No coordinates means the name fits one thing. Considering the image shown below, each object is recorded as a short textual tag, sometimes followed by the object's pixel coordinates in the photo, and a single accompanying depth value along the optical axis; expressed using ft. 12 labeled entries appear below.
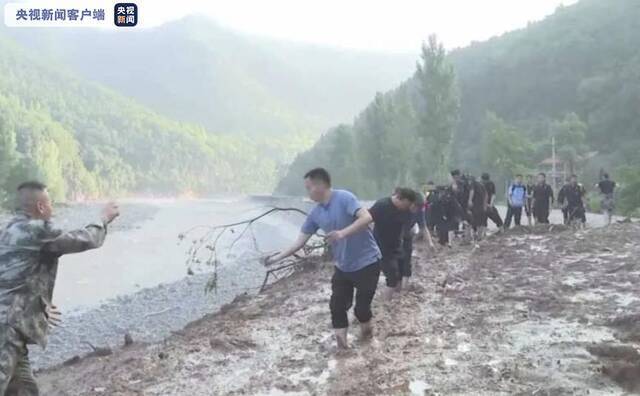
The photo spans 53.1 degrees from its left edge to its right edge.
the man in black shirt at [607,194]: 53.98
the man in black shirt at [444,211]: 42.57
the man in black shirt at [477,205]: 45.60
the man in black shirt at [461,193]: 43.57
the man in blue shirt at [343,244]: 17.83
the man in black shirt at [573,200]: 50.42
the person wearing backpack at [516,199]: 49.41
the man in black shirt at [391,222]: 22.44
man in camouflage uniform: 12.31
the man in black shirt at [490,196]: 46.62
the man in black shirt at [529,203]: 53.93
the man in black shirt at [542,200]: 50.16
